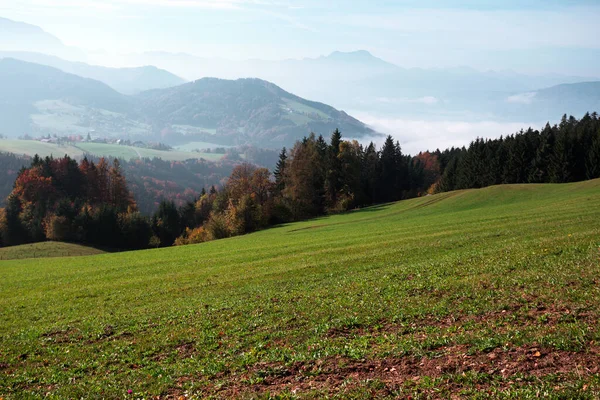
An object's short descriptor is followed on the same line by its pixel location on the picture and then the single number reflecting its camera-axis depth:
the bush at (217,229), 80.81
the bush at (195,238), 84.00
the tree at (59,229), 86.62
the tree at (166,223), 107.56
